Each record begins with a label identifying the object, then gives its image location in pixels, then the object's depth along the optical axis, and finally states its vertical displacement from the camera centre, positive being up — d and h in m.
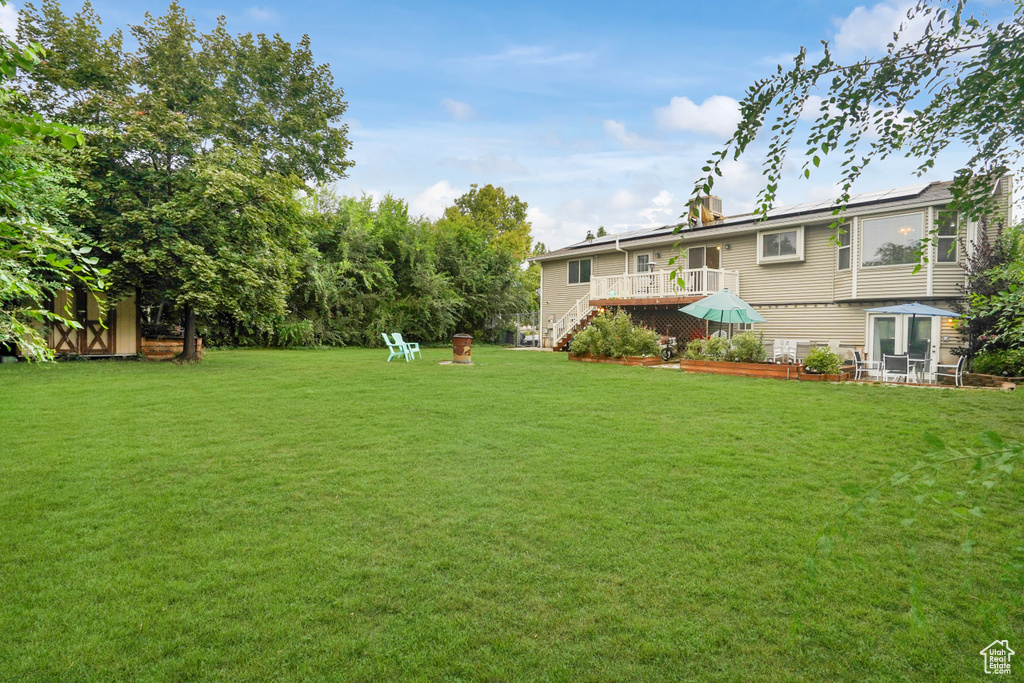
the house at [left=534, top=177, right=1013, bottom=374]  13.48 +1.89
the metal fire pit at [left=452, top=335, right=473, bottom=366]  14.38 -0.40
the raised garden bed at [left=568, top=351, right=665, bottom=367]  14.73 -0.66
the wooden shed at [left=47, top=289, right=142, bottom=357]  14.65 -0.02
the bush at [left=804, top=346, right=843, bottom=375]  11.60 -0.51
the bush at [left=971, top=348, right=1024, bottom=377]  11.23 -0.51
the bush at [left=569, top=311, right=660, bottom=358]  15.13 -0.07
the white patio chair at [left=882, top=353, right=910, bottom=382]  11.54 -0.60
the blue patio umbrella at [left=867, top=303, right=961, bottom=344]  11.57 +0.64
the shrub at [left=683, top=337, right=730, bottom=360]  13.41 -0.32
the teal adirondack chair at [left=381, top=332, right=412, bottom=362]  15.82 -0.44
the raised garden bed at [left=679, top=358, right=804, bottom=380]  11.84 -0.71
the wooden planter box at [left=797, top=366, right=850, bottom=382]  11.52 -0.83
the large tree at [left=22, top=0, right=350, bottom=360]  12.68 +3.80
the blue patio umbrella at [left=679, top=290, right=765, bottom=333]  13.53 +0.70
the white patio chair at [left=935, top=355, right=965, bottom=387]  10.92 -0.70
